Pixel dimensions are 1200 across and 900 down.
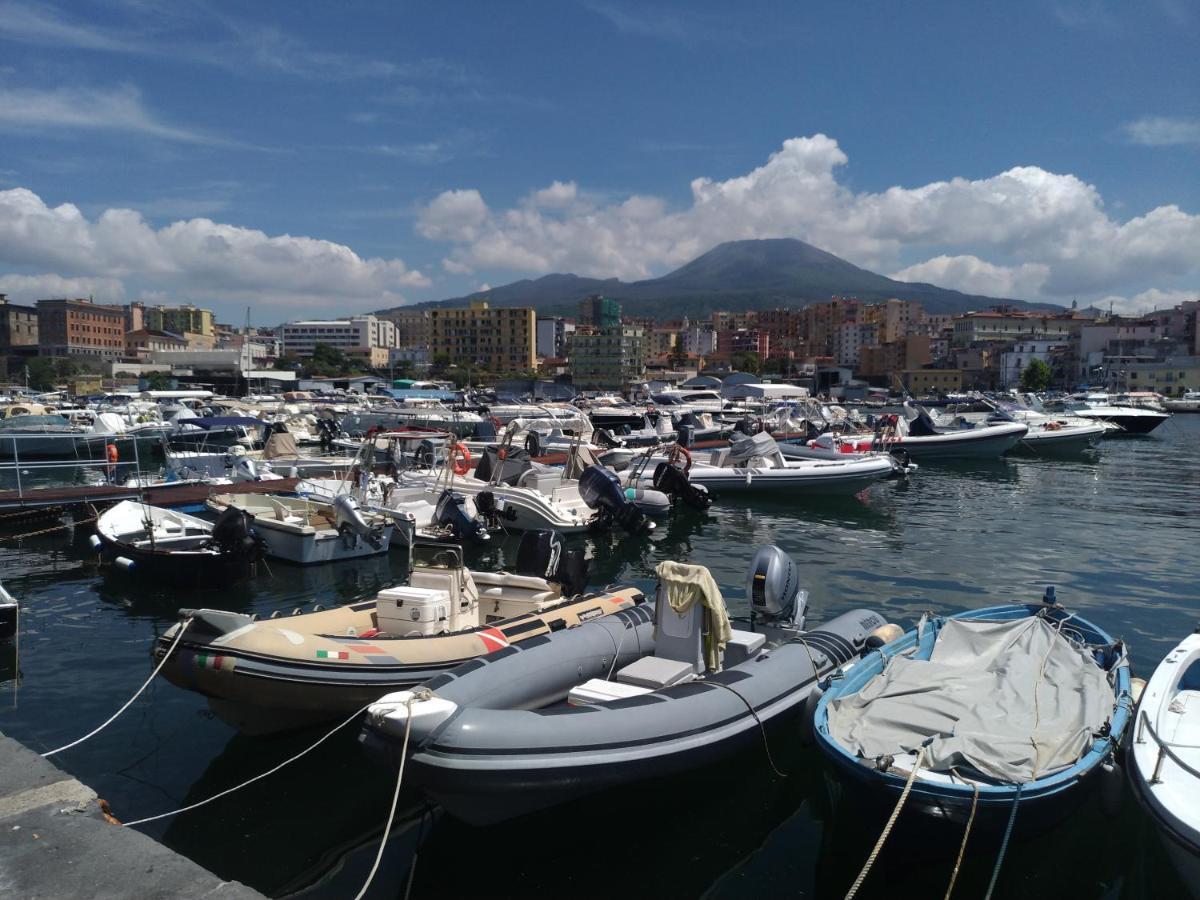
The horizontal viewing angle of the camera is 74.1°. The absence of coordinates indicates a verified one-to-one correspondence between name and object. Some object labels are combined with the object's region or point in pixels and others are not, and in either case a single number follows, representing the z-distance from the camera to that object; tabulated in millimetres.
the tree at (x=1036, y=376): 114250
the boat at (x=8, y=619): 10547
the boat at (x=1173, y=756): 5219
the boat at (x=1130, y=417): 51812
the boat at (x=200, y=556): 13789
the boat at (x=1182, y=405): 85375
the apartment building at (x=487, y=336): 152625
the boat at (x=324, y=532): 15992
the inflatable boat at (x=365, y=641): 7480
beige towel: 8047
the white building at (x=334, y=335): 185375
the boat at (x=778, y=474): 25234
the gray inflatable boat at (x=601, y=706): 5961
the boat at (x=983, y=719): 5516
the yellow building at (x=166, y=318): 198250
